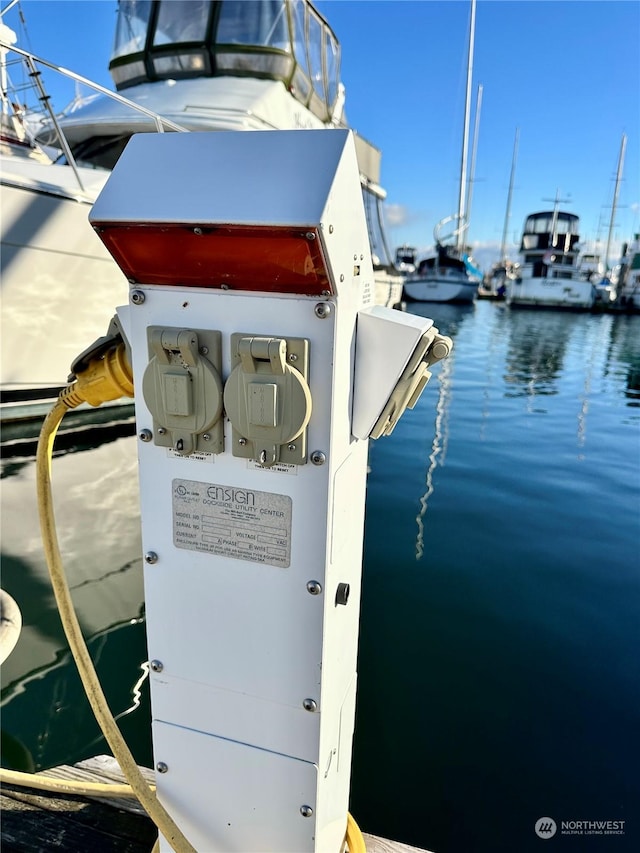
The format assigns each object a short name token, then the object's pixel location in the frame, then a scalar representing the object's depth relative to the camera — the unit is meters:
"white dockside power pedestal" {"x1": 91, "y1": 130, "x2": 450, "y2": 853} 0.84
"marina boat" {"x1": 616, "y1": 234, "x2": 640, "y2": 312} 31.34
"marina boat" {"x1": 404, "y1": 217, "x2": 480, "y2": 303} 33.56
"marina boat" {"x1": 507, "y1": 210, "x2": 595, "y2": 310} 30.42
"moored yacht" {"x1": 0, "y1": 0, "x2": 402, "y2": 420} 4.35
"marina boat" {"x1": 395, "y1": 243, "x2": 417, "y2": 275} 49.17
